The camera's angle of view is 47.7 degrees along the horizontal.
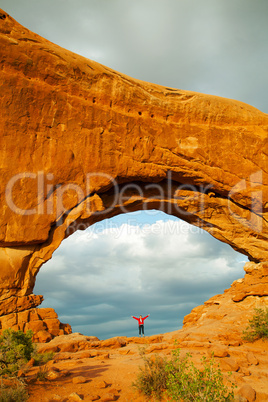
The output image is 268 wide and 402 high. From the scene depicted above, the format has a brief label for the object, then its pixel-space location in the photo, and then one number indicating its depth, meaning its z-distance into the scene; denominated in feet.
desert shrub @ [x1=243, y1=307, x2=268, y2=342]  44.25
